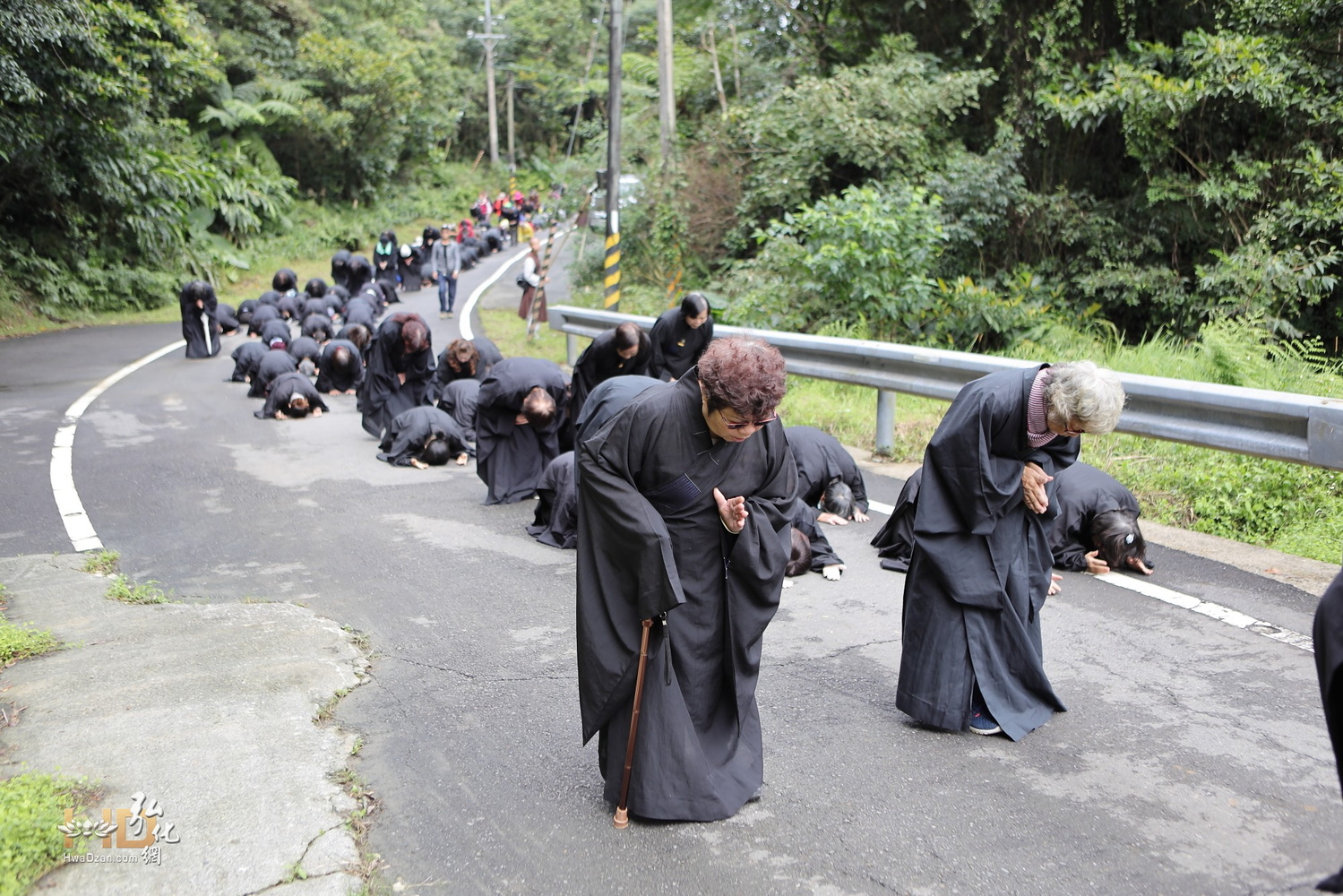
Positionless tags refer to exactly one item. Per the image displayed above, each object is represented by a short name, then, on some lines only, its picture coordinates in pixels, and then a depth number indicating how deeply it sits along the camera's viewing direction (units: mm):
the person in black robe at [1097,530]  6484
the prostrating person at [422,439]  10164
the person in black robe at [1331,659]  2520
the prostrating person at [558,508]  7504
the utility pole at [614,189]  17719
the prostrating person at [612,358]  8695
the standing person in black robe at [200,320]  17719
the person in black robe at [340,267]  25188
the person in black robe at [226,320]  19812
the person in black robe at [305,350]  15180
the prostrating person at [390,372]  11656
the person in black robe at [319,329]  17359
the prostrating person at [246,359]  15289
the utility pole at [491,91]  47781
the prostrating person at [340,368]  14094
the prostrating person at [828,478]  7789
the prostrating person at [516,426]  8695
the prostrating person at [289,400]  12648
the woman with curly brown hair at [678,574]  3762
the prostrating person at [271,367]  13680
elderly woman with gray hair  4531
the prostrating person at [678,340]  9820
